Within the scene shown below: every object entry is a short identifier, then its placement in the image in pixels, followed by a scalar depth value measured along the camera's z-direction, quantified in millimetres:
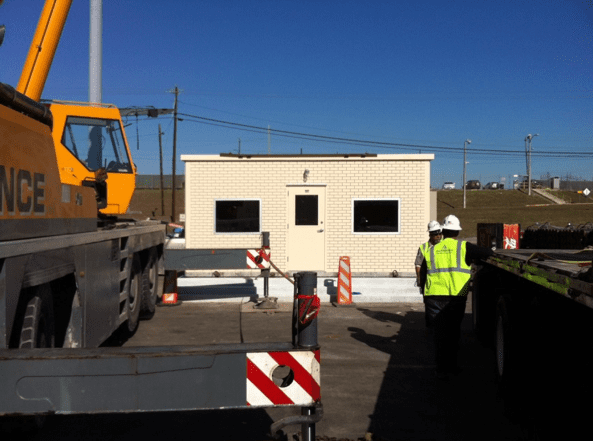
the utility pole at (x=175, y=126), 49594
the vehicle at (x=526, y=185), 97531
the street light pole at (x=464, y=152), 81688
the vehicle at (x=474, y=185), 108250
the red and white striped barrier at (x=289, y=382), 3352
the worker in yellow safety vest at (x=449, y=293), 7430
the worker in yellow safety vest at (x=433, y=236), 8444
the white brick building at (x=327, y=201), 17734
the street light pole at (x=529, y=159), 81062
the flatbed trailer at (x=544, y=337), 4496
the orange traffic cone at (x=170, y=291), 13492
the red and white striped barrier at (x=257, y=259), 12477
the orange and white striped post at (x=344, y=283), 13250
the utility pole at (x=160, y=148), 59806
